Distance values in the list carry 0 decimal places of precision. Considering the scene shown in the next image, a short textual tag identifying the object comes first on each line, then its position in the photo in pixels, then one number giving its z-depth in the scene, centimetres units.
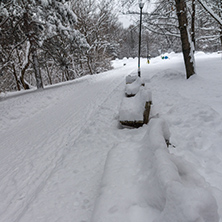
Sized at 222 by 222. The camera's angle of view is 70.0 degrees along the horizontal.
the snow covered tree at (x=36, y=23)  999
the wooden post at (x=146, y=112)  448
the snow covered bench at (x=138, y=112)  451
